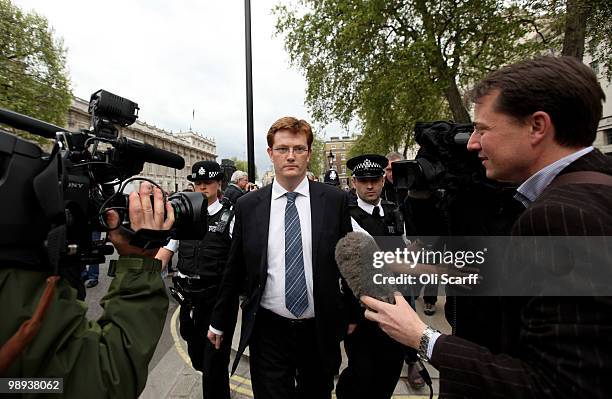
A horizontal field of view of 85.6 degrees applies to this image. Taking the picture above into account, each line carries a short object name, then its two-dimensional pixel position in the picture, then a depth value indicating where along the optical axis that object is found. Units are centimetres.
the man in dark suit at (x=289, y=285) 213
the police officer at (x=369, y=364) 254
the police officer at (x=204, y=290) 274
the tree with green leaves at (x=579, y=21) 667
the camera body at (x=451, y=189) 157
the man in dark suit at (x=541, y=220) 73
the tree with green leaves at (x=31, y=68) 1508
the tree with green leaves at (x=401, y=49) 983
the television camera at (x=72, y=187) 83
